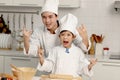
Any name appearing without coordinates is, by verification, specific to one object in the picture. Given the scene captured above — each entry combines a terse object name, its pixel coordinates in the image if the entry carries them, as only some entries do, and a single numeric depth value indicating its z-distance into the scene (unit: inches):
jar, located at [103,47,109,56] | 140.4
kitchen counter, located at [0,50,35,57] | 138.2
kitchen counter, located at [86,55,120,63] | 129.3
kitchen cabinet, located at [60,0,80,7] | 141.6
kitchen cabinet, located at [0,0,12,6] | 145.0
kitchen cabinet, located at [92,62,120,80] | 130.3
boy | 90.2
